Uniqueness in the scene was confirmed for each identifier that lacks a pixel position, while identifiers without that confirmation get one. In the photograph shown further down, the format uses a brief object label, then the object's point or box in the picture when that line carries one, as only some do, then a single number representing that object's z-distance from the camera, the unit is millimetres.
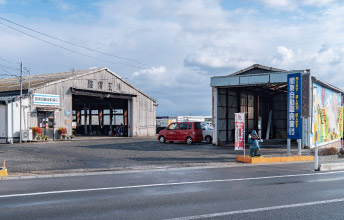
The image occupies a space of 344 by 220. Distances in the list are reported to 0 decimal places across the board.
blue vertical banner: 21391
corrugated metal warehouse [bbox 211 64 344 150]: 25094
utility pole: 29541
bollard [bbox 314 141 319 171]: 15164
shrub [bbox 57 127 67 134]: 33250
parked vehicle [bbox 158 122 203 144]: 29655
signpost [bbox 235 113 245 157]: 19125
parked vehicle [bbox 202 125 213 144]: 30816
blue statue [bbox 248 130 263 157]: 17828
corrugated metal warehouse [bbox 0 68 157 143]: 30172
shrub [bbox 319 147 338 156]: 21062
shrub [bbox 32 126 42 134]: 30708
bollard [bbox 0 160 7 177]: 12789
